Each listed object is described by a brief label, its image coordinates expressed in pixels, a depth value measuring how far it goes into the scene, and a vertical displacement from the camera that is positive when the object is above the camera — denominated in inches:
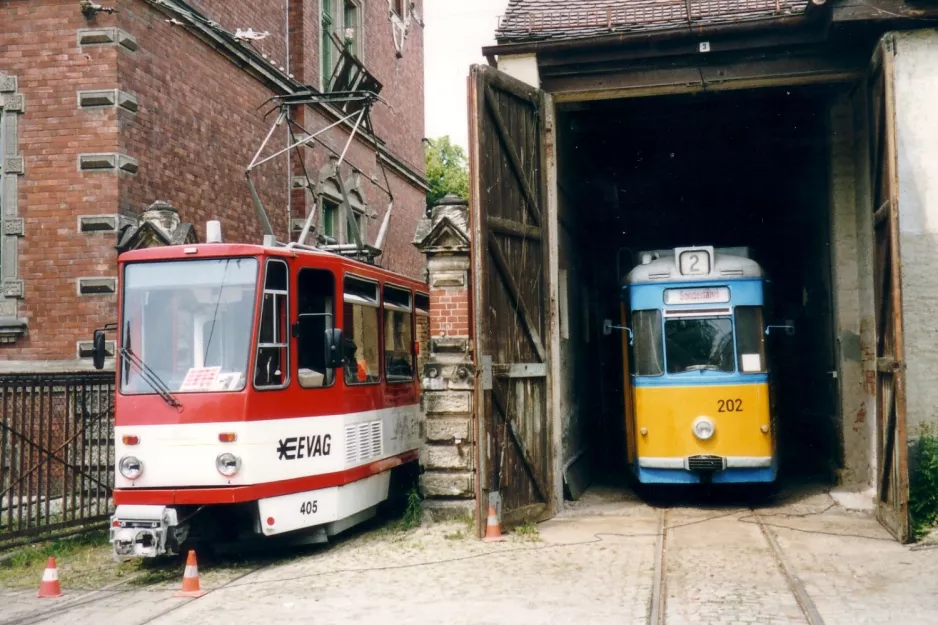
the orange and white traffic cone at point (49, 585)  301.6 -68.6
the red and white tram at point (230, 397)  324.5 -11.4
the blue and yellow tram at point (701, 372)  447.5 -8.0
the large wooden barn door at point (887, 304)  353.7 +18.3
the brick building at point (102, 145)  442.9 +111.5
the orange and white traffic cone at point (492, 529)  378.0 -67.1
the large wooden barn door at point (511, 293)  382.6 +28.1
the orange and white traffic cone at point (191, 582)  299.1 -67.9
